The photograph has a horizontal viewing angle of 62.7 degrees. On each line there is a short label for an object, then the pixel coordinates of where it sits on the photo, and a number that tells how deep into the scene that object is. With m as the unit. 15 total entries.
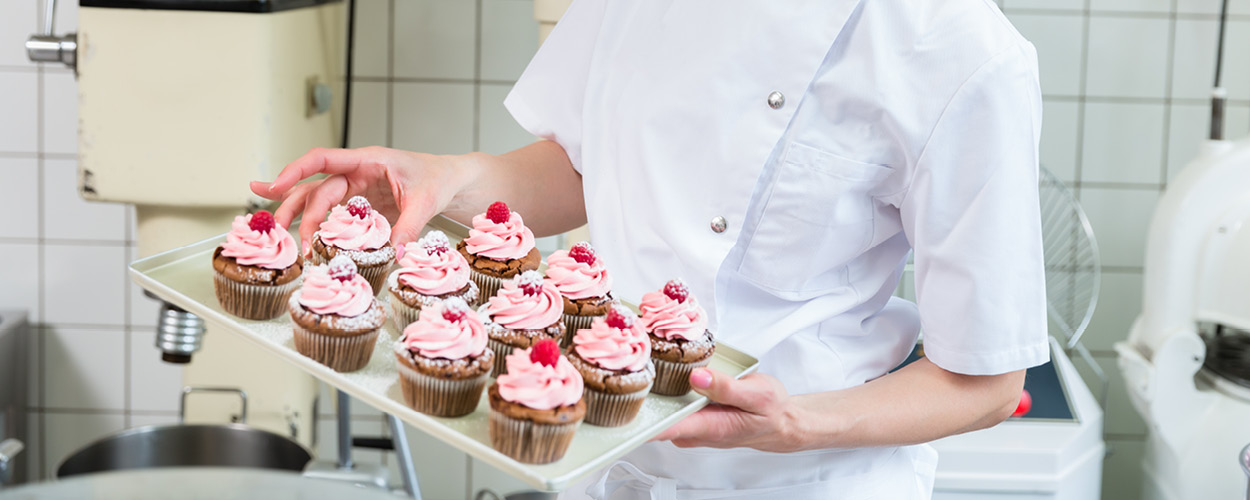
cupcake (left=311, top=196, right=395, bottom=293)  1.17
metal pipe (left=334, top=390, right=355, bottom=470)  1.75
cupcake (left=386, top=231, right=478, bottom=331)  1.10
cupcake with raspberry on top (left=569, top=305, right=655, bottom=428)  0.94
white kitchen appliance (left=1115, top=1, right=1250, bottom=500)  1.75
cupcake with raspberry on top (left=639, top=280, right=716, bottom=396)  0.98
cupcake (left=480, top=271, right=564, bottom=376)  1.06
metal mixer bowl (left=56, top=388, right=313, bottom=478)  1.84
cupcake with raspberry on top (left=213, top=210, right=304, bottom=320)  1.03
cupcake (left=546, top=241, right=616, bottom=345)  1.11
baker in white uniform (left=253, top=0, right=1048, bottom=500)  0.93
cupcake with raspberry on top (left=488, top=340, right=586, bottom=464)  0.85
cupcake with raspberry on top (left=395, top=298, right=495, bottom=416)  0.92
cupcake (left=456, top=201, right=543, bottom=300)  1.17
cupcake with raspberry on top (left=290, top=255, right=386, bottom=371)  0.97
